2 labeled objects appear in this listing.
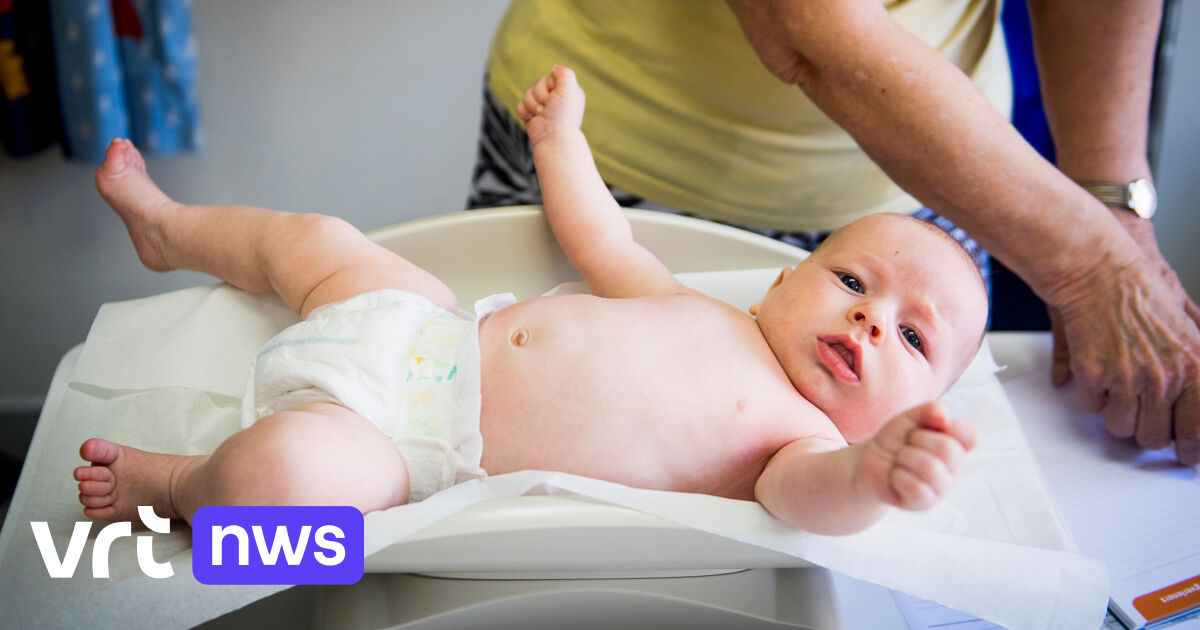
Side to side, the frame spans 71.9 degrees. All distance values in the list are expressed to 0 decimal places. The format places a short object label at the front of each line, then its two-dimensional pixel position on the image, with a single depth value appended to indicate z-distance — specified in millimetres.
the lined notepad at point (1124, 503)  759
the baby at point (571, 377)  623
